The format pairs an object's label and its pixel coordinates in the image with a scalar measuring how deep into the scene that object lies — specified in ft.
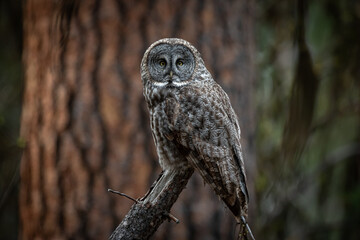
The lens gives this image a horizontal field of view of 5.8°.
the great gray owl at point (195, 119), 32.86
